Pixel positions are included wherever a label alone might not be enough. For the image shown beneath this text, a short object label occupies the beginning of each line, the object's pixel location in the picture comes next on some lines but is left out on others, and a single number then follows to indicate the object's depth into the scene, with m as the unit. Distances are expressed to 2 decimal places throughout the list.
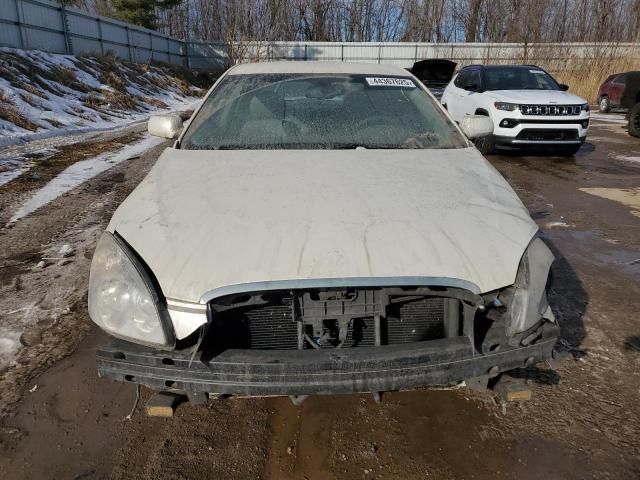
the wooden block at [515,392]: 1.84
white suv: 7.80
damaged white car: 1.62
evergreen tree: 30.91
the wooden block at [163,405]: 1.79
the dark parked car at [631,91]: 13.12
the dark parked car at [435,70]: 14.72
